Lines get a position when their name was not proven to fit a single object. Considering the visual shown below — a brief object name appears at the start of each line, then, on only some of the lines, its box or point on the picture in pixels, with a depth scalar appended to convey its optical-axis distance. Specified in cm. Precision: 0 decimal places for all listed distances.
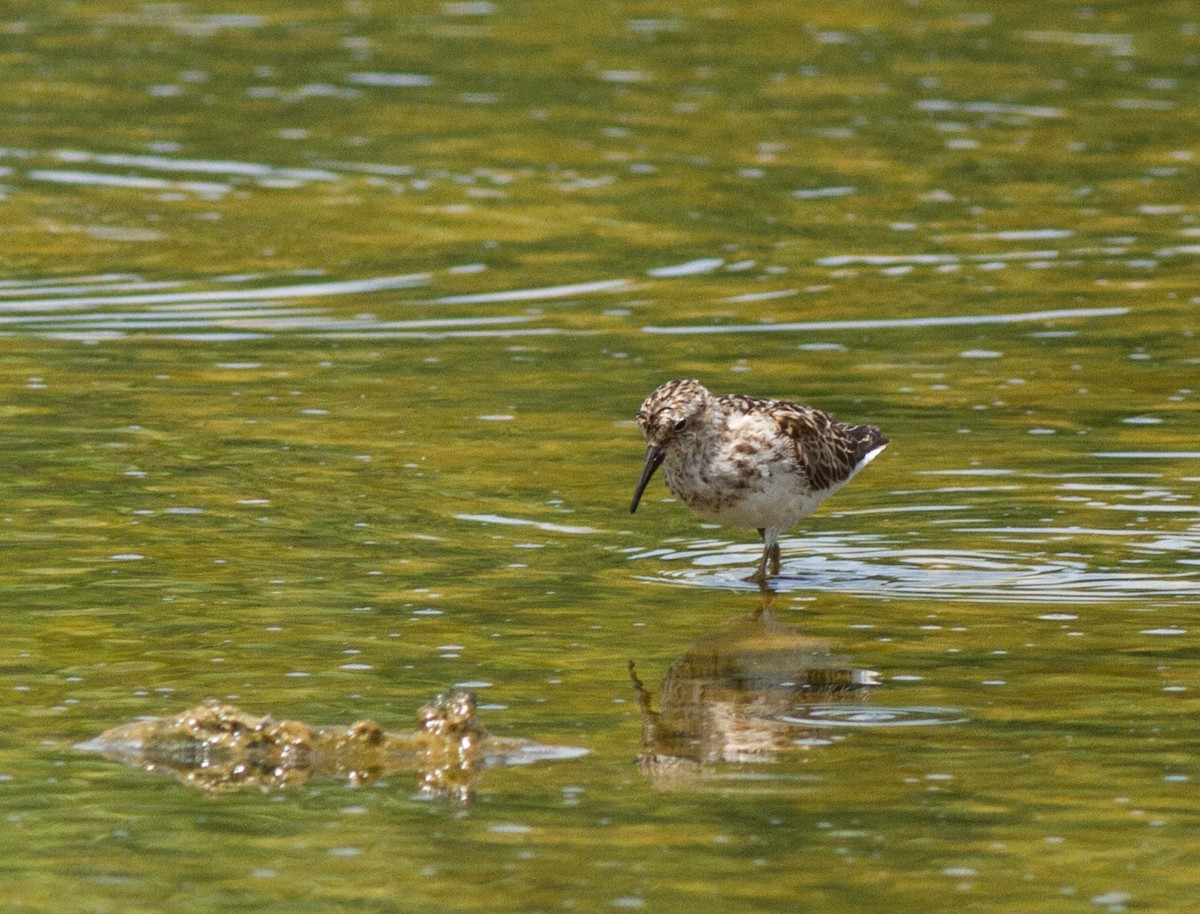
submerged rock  1077
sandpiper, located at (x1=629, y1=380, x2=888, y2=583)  1421
